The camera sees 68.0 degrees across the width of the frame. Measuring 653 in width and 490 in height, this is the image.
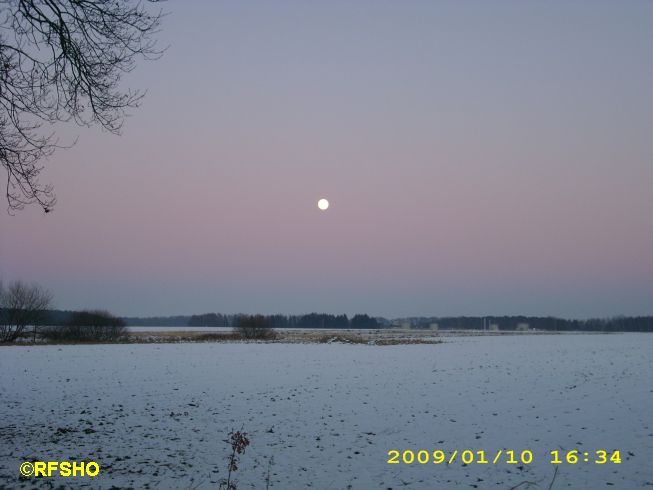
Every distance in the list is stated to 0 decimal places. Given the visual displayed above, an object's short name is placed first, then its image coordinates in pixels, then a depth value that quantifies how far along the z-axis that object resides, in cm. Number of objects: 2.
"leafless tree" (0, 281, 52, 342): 5863
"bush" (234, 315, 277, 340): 7712
